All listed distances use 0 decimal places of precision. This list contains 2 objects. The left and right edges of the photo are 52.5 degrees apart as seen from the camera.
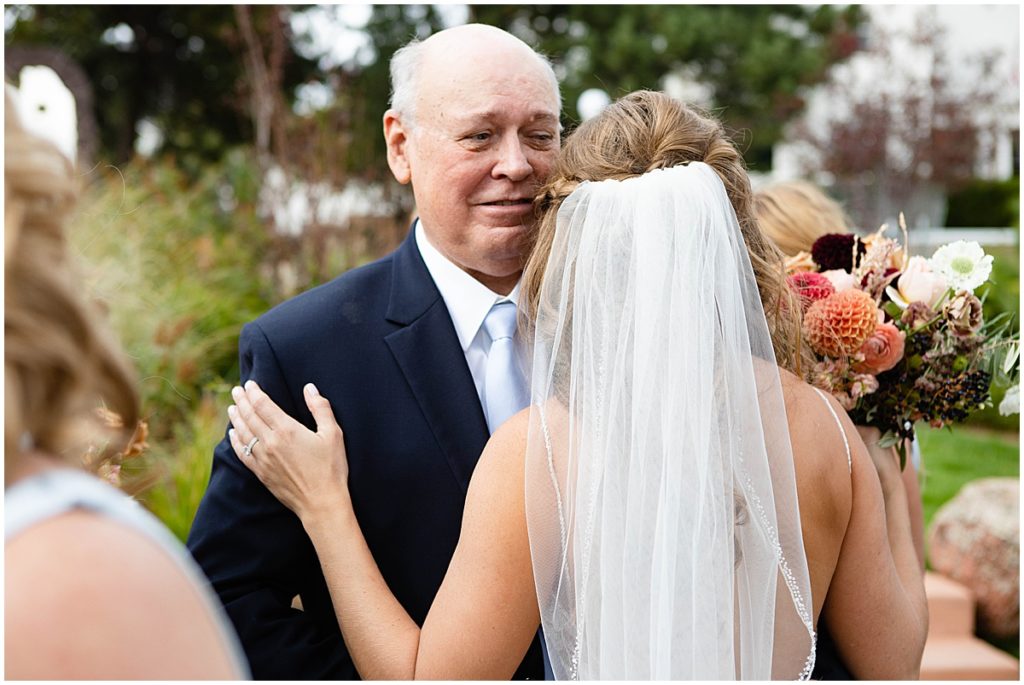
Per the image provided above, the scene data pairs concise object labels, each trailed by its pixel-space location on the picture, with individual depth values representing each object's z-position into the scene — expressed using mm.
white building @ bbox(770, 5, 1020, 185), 15844
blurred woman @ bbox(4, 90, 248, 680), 1117
